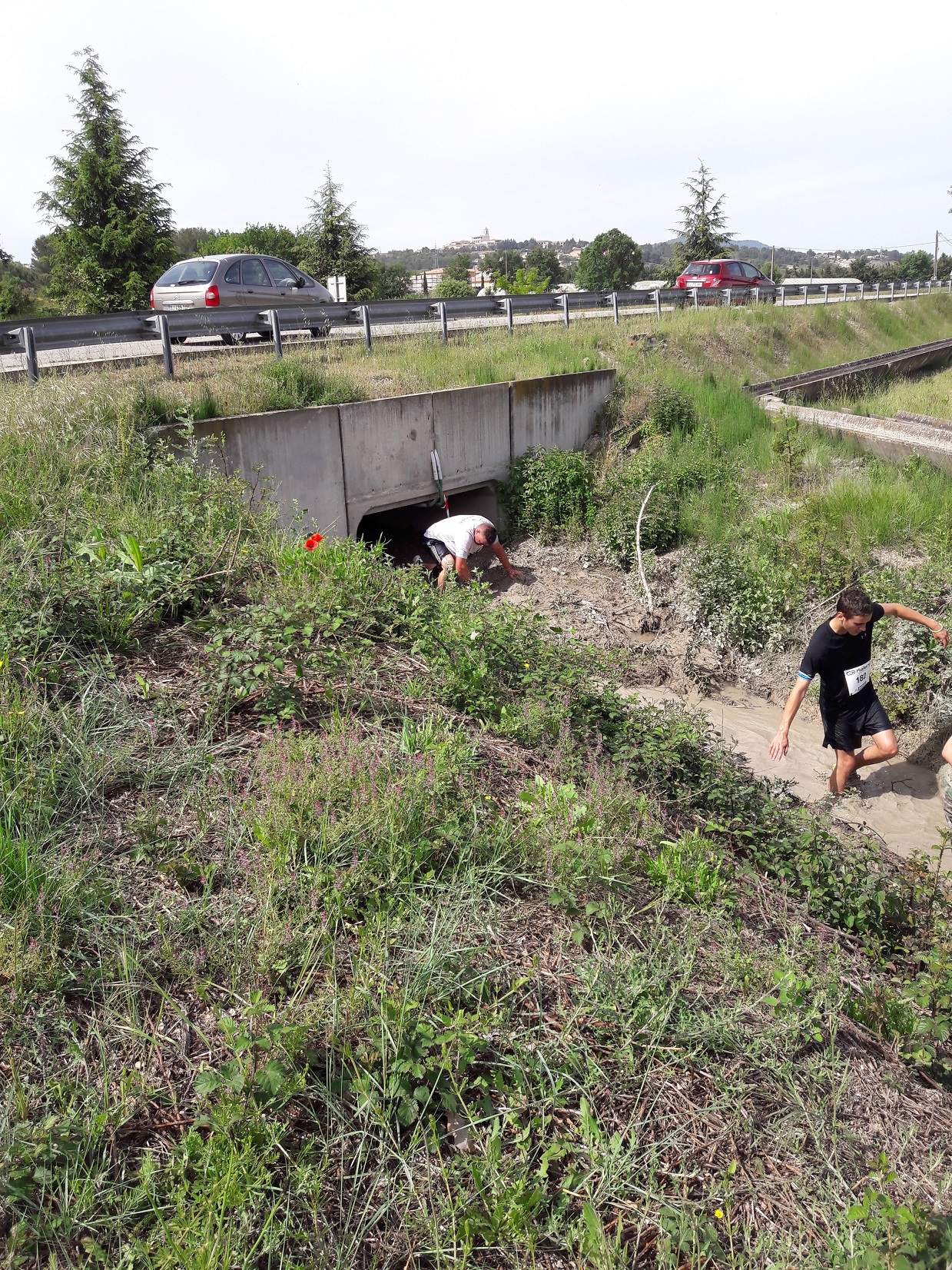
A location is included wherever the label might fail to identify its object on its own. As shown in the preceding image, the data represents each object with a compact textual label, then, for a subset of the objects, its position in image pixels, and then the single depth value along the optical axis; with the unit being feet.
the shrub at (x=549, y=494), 42.01
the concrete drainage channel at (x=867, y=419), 42.19
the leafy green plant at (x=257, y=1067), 7.95
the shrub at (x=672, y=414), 47.78
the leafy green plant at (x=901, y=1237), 7.48
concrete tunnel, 31.04
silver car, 43.96
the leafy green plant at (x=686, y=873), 12.63
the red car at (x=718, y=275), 84.79
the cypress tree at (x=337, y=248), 105.81
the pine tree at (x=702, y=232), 121.80
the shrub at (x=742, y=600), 31.83
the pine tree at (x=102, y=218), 95.50
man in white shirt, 29.76
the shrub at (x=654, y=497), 39.60
